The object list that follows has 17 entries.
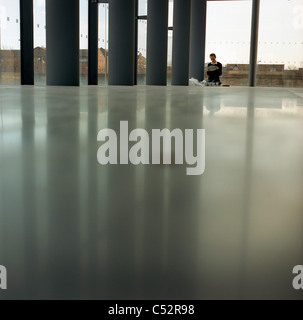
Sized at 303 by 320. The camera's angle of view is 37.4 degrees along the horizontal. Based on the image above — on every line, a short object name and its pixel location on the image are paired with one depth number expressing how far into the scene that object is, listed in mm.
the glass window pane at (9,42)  12235
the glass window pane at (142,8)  19984
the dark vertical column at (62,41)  11812
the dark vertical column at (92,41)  17281
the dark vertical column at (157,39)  17297
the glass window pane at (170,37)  21345
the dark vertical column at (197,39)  21219
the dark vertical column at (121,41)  14414
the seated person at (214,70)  17547
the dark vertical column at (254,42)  20812
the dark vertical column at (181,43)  18750
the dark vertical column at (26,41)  12836
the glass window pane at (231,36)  21922
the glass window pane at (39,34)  13336
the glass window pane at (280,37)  20828
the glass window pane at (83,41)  16969
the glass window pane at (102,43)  17562
